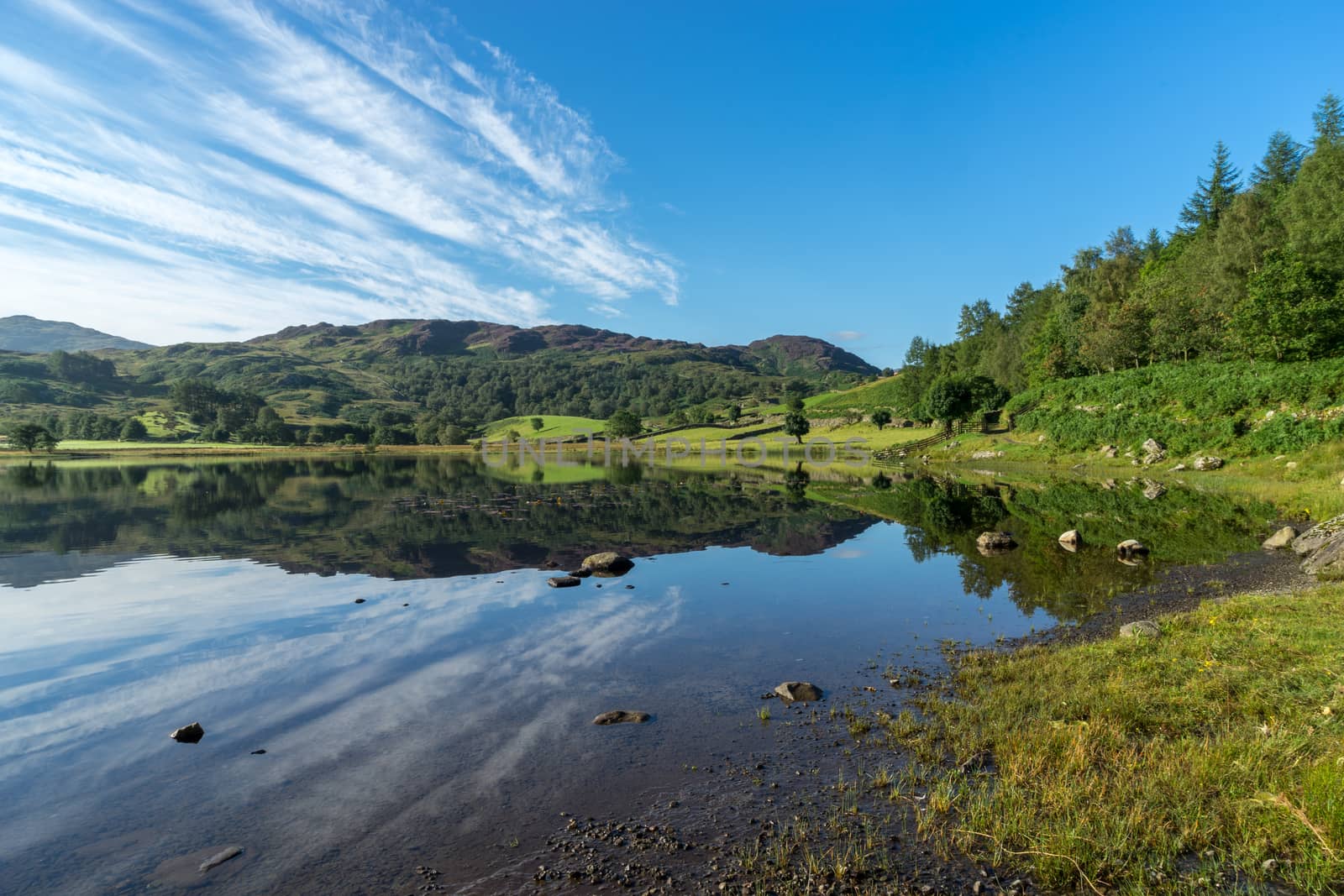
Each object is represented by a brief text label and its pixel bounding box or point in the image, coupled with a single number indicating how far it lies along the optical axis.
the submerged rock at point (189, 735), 13.36
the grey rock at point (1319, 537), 23.90
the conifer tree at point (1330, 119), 81.94
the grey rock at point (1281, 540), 26.70
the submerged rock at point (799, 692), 14.49
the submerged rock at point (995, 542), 31.80
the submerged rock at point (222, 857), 9.14
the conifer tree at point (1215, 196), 111.19
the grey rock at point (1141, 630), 15.89
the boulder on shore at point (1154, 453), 63.41
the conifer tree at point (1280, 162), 96.00
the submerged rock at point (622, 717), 13.67
